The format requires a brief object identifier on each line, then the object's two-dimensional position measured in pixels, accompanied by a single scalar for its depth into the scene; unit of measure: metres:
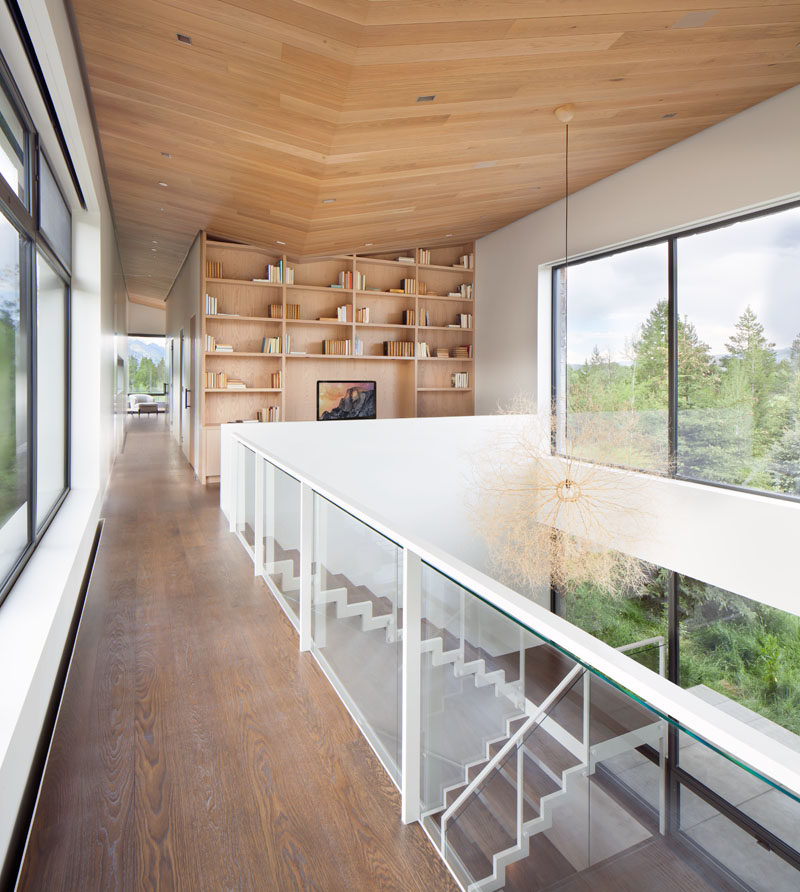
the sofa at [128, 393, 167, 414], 18.68
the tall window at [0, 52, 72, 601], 2.24
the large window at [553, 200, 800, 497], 4.52
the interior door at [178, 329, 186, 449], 10.16
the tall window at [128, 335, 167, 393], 17.64
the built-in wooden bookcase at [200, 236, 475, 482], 7.34
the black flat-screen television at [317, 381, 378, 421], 7.93
